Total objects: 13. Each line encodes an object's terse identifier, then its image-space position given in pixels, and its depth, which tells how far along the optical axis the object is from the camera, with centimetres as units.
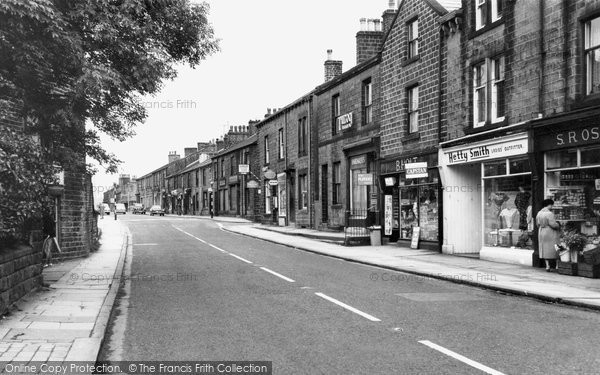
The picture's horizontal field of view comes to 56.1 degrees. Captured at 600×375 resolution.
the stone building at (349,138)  2584
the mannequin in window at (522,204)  1652
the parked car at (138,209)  9032
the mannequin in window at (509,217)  1703
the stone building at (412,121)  2059
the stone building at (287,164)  3434
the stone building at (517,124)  1420
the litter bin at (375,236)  2397
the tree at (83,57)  991
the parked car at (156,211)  7600
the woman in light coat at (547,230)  1448
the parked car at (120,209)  8561
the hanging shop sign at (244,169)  4431
